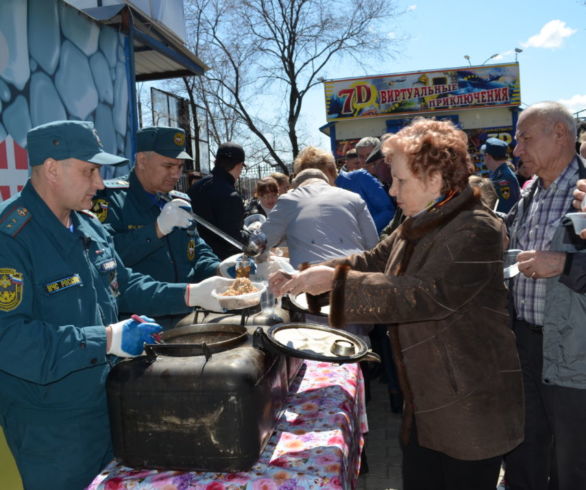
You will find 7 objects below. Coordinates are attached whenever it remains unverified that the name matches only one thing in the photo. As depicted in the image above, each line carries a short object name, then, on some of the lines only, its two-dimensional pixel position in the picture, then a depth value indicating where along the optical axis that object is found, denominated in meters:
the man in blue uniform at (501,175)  5.06
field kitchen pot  1.37
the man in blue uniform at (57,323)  1.49
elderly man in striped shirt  2.20
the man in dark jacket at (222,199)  4.14
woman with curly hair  1.66
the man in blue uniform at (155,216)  2.46
